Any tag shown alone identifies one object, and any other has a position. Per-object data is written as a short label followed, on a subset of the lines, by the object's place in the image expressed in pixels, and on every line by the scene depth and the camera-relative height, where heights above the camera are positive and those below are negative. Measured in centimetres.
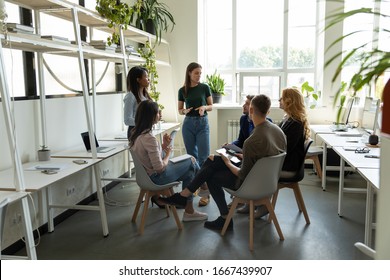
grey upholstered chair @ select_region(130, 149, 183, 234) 310 -77
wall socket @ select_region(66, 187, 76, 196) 367 -93
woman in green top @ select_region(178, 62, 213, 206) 423 -25
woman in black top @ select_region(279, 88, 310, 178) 331 -34
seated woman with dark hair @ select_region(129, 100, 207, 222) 310 -44
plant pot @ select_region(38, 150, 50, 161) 303 -48
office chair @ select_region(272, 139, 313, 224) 332 -79
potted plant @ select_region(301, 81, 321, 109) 566 -6
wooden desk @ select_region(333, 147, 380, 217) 288 -55
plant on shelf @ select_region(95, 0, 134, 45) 359 +75
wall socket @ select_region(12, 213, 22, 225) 287 -92
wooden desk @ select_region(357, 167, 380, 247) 271 -87
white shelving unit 221 +34
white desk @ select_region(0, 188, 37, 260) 211 -71
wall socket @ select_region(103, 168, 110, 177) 452 -91
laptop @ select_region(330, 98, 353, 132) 481 -44
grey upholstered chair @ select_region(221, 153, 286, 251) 282 -70
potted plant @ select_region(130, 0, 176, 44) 516 +102
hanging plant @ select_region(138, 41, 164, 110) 476 +38
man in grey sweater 287 -57
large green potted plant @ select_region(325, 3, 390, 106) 122 +8
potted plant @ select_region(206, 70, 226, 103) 600 +8
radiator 600 -58
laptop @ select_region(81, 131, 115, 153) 352 -45
